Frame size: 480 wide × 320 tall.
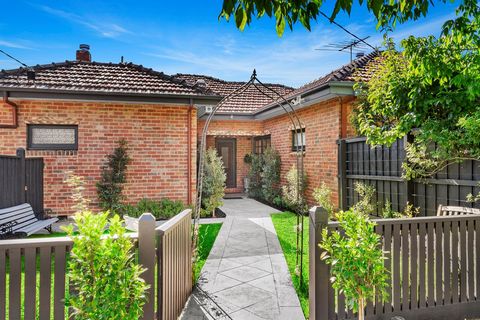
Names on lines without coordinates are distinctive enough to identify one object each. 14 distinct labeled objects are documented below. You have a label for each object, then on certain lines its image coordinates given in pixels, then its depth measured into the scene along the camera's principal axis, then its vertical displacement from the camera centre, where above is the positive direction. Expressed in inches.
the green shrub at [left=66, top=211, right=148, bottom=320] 81.5 -30.1
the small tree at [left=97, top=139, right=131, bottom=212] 326.0 -18.1
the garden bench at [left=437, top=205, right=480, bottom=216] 158.9 -25.1
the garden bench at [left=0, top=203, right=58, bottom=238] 219.7 -43.9
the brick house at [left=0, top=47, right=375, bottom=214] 319.3 +45.0
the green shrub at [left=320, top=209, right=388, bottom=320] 97.1 -31.4
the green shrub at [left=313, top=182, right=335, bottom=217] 323.2 -36.2
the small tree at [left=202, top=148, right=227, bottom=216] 365.7 -25.7
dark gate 244.2 -14.8
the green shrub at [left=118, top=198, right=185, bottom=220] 331.6 -47.7
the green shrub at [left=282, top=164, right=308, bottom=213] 382.8 -36.2
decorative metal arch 169.8 -23.5
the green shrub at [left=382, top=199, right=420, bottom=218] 225.0 -37.7
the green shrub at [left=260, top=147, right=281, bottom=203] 473.7 -19.7
